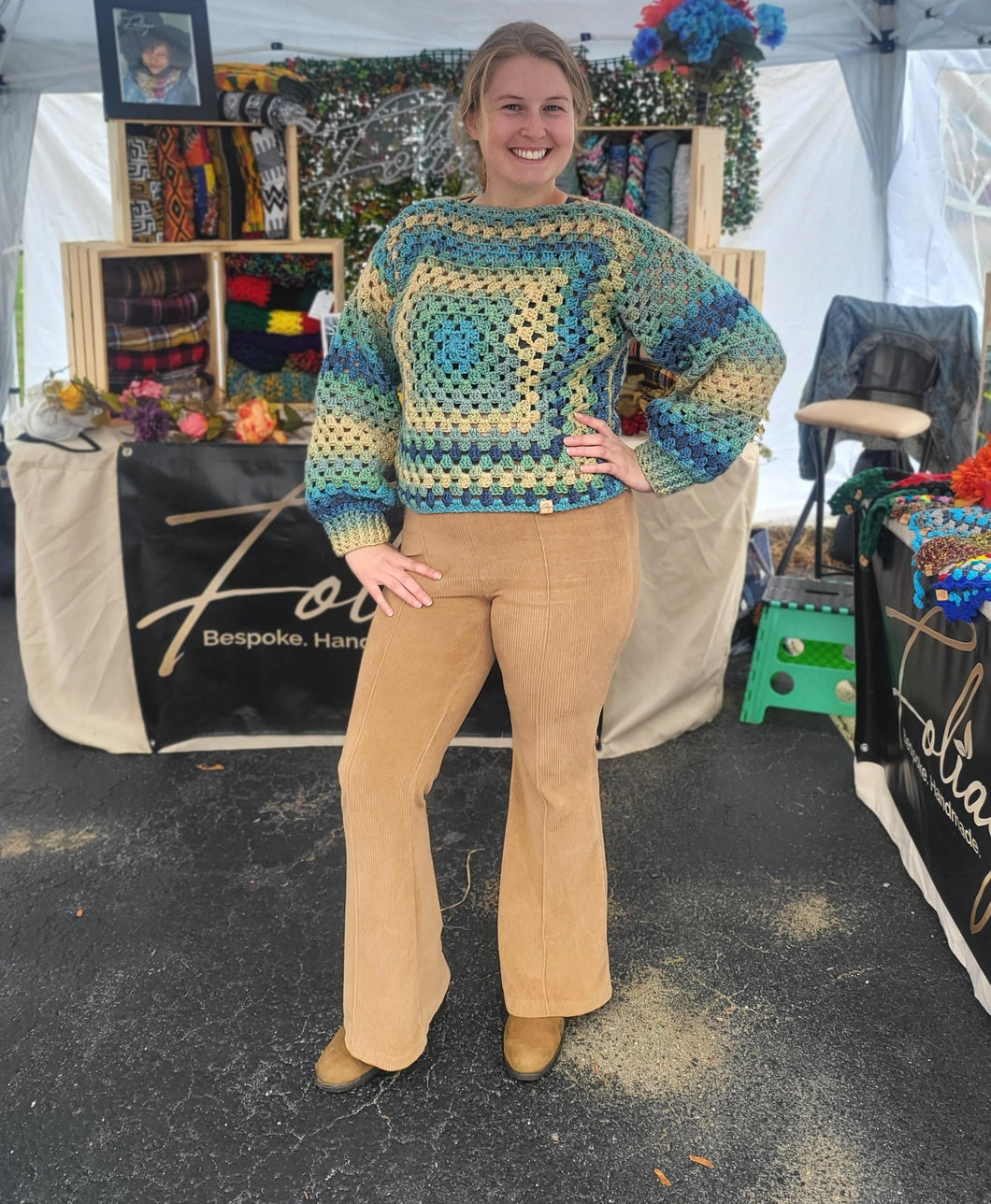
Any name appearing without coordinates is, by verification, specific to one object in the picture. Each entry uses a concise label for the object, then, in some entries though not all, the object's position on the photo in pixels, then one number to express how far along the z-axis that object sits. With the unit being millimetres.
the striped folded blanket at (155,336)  3145
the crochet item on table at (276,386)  3334
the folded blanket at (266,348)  3352
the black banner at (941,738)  1953
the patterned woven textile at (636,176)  3047
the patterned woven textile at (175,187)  3131
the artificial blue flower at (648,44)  3096
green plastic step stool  3055
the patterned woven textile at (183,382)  3156
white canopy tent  4328
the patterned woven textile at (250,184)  3189
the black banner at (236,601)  2875
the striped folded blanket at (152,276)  3113
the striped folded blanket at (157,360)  3158
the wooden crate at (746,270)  3037
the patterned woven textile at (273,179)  3170
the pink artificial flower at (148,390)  2961
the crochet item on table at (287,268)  3279
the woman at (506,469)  1545
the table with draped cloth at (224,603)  2875
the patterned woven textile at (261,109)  3092
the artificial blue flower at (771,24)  3332
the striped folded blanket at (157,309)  3124
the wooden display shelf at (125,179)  3039
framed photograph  2945
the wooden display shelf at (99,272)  3037
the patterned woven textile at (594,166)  3039
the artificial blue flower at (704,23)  3014
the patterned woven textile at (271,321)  3328
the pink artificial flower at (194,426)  2871
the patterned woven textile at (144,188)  3084
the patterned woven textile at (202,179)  3160
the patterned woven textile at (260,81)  3104
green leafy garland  4656
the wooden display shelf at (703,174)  2998
